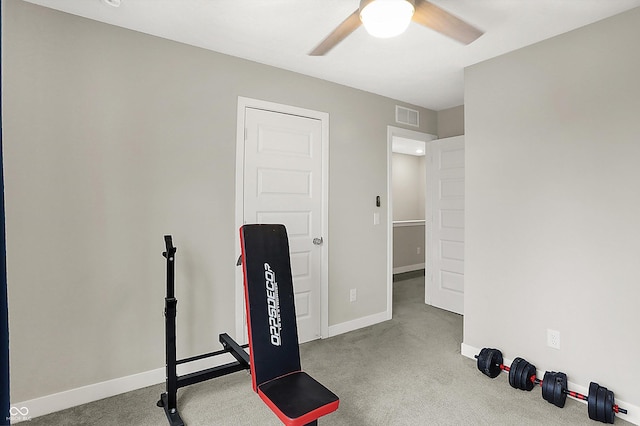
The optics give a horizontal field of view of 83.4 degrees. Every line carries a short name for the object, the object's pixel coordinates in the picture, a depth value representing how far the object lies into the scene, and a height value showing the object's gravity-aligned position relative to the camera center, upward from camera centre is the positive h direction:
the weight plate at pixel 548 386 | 2.39 -1.21
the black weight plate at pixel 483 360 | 2.77 -1.20
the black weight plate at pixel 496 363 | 2.77 -1.22
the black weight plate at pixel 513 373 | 2.61 -1.22
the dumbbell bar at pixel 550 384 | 2.20 -1.21
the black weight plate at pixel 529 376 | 2.57 -1.22
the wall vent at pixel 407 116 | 4.18 +1.07
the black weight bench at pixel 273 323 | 1.95 -0.72
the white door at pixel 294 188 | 3.09 +0.16
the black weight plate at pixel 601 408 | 2.19 -1.23
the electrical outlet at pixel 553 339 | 2.61 -0.97
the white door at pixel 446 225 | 4.23 -0.23
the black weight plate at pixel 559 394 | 2.35 -1.22
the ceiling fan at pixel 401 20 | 1.73 +0.99
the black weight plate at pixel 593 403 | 2.21 -1.22
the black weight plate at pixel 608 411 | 2.17 -1.24
